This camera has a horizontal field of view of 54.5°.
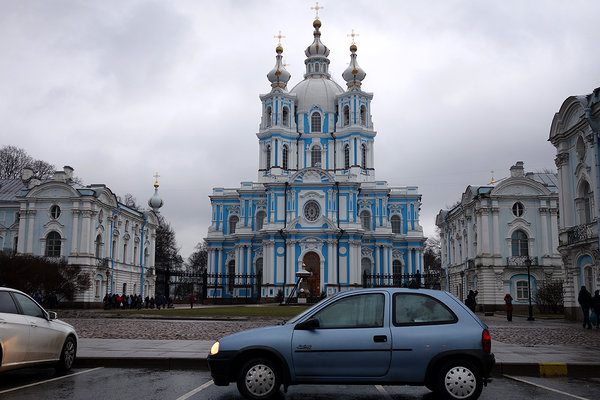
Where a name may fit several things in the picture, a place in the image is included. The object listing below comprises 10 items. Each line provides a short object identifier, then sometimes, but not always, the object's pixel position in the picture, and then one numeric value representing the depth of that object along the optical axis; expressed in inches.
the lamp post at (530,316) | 1097.6
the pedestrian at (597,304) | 874.1
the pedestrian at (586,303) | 881.5
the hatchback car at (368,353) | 304.8
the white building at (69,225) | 1685.5
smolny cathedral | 2219.5
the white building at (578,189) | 983.6
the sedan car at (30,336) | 360.2
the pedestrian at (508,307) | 1099.9
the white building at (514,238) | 1567.4
